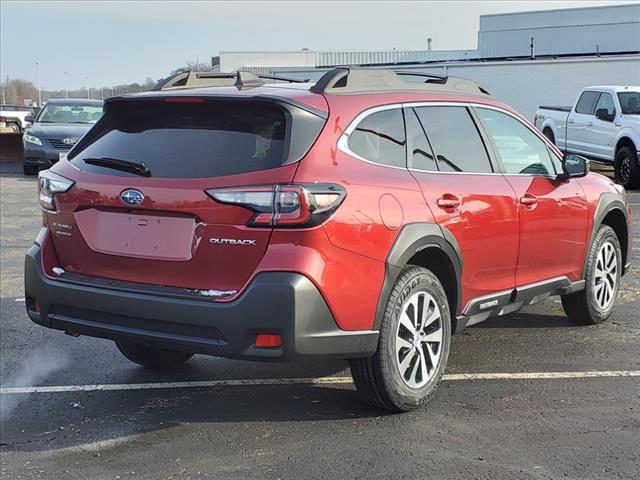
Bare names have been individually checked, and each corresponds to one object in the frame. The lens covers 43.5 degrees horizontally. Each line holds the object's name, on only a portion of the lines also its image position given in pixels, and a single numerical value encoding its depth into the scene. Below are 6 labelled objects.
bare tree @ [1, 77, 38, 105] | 105.09
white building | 28.81
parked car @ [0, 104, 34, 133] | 31.69
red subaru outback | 3.64
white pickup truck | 15.76
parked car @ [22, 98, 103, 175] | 18.34
